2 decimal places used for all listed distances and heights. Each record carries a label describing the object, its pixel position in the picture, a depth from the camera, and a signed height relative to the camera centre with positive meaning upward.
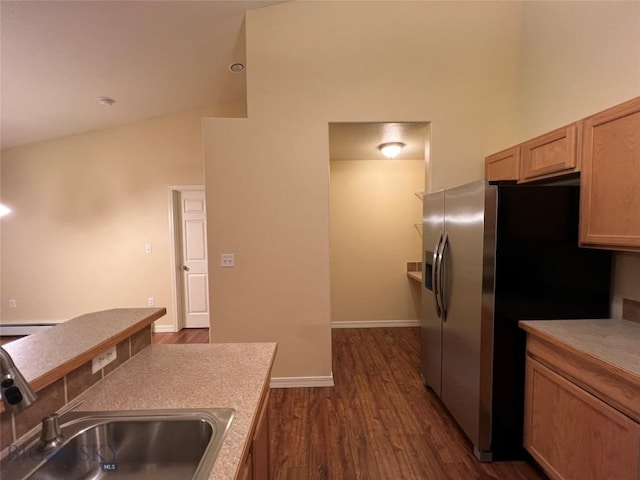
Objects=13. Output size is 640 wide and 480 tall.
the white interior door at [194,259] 4.13 -0.44
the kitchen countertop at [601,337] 1.25 -0.57
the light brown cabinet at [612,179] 1.40 +0.25
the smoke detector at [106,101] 3.26 +1.46
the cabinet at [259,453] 0.90 -0.79
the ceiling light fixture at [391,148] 3.28 +0.92
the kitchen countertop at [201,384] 0.86 -0.59
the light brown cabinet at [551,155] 1.72 +0.47
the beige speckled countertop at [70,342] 0.89 -0.43
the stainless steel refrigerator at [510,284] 1.70 -0.35
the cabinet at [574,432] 1.20 -0.97
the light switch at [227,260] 2.55 -0.28
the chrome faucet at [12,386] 0.65 -0.36
